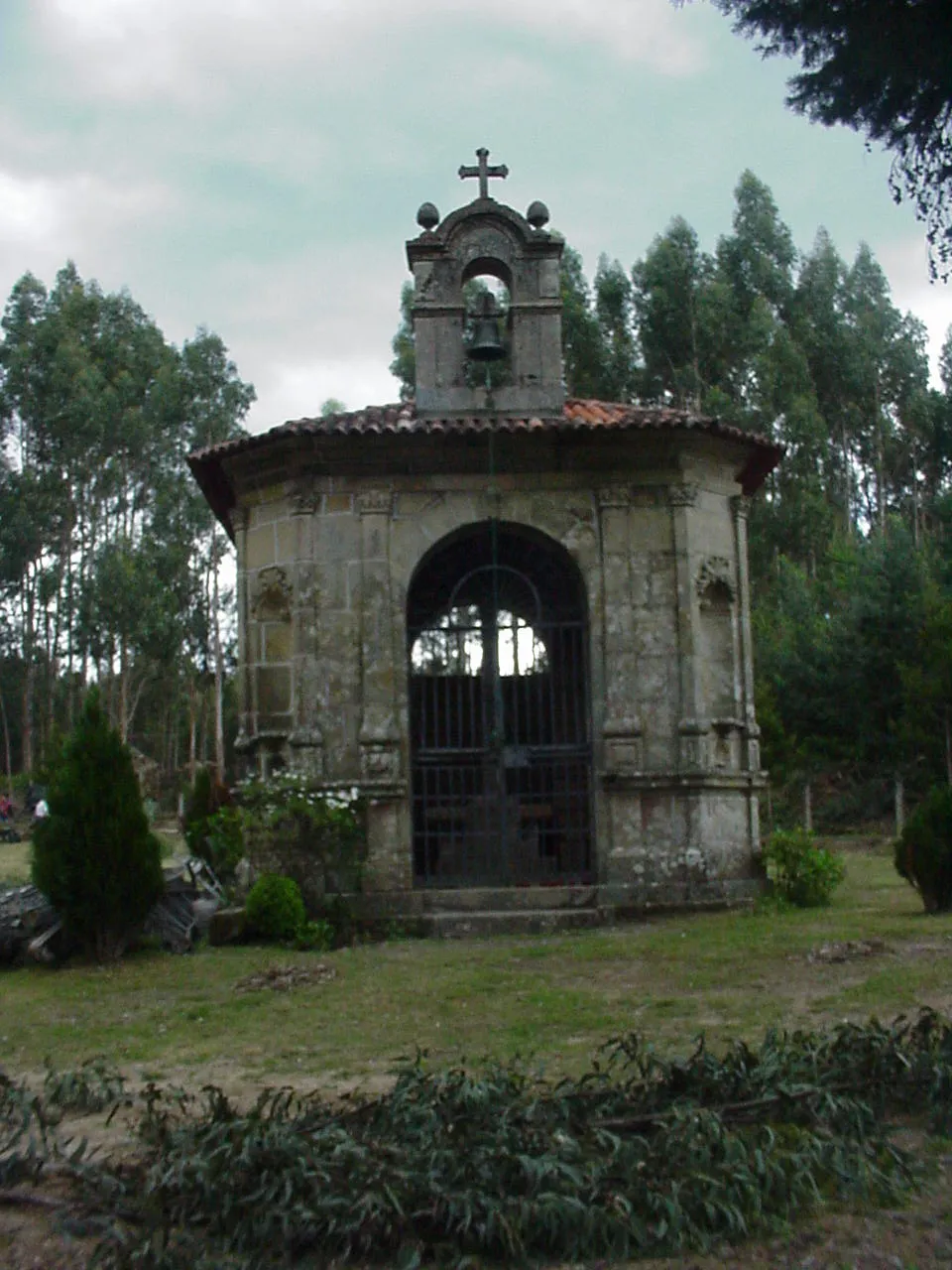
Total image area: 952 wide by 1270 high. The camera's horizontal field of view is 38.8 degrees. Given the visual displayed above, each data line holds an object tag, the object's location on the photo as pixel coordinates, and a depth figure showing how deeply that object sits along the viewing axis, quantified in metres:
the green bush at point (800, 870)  13.20
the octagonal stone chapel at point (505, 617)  12.98
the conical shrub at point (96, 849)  10.70
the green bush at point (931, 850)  11.85
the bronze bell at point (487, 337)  13.38
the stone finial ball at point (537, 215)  14.09
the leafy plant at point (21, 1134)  4.84
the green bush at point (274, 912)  11.94
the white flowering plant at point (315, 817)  12.43
